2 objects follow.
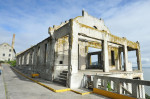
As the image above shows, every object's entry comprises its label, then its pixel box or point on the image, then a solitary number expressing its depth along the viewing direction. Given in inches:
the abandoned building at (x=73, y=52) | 275.4
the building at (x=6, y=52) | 1863.9
